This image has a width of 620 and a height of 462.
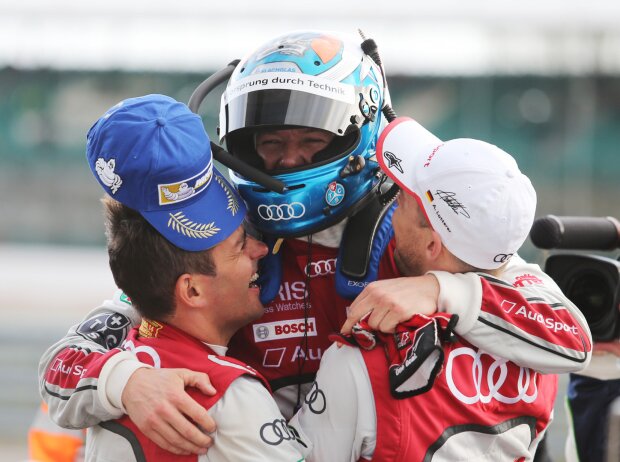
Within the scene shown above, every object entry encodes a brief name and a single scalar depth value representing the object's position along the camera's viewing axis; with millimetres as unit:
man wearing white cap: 4262
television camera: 5457
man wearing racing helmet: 5332
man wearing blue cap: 4289
